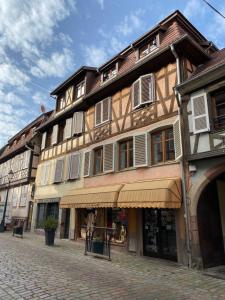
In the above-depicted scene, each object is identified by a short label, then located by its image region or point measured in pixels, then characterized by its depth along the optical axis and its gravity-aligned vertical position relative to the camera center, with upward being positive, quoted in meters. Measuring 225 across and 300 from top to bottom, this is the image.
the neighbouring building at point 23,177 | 20.08 +3.49
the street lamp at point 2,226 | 18.54 -0.64
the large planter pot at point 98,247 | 9.27 -1.00
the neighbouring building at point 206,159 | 7.91 +2.00
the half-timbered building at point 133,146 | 9.24 +3.47
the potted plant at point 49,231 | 11.76 -0.60
